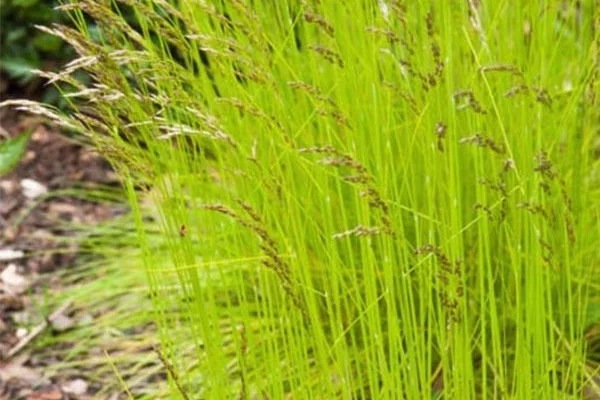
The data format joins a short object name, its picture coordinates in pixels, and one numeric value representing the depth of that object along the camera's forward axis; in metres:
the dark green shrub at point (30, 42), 6.70
